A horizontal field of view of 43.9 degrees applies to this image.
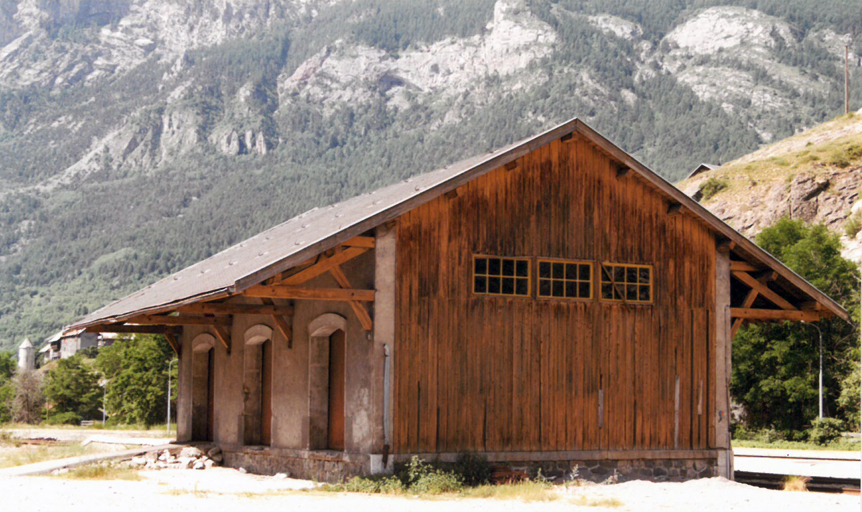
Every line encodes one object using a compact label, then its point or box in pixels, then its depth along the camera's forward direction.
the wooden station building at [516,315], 19.62
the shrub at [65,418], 95.82
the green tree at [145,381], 80.56
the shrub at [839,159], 75.31
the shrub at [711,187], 81.56
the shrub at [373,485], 18.33
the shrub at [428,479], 18.33
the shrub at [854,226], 65.69
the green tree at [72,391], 100.25
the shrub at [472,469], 19.38
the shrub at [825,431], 44.94
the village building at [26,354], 157.88
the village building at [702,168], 98.47
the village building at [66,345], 175.43
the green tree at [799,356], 53.41
